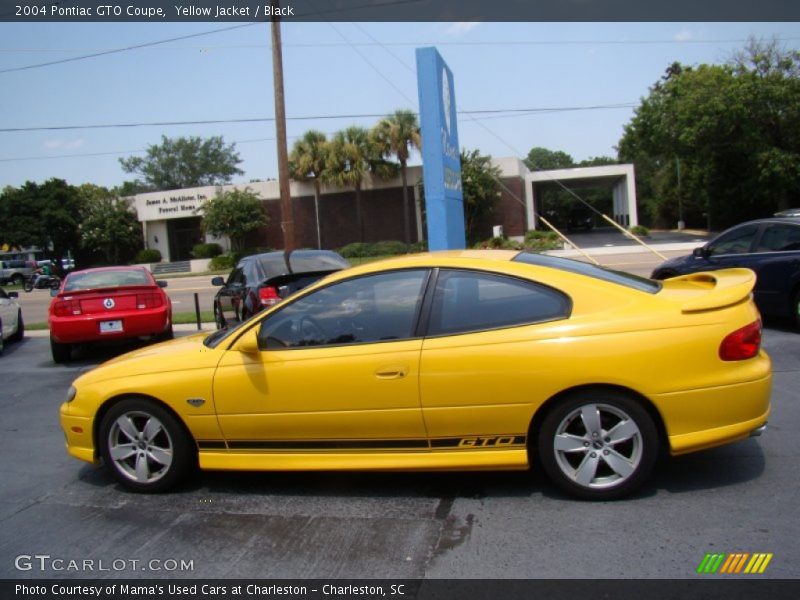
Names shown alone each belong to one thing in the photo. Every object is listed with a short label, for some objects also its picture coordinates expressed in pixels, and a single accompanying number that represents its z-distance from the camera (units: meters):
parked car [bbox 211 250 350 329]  8.61
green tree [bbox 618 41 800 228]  33.75
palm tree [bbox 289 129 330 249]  38.12
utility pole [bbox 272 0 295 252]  16.28
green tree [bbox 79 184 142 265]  43.50
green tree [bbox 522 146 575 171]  111.57
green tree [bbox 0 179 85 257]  45.12
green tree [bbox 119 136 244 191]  86.25
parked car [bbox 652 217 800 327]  8.27
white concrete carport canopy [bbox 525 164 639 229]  41.34
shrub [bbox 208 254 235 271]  39.98
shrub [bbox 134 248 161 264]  43.69
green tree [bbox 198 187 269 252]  39.66
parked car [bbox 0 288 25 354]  11.78
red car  9.39
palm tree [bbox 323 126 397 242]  37.72
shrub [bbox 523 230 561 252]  33.25
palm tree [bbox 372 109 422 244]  36.88
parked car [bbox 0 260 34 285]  42.17
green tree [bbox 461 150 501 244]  36.22
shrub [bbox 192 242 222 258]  42.03
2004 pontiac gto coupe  3.69
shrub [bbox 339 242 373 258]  36.97
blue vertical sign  11.30
